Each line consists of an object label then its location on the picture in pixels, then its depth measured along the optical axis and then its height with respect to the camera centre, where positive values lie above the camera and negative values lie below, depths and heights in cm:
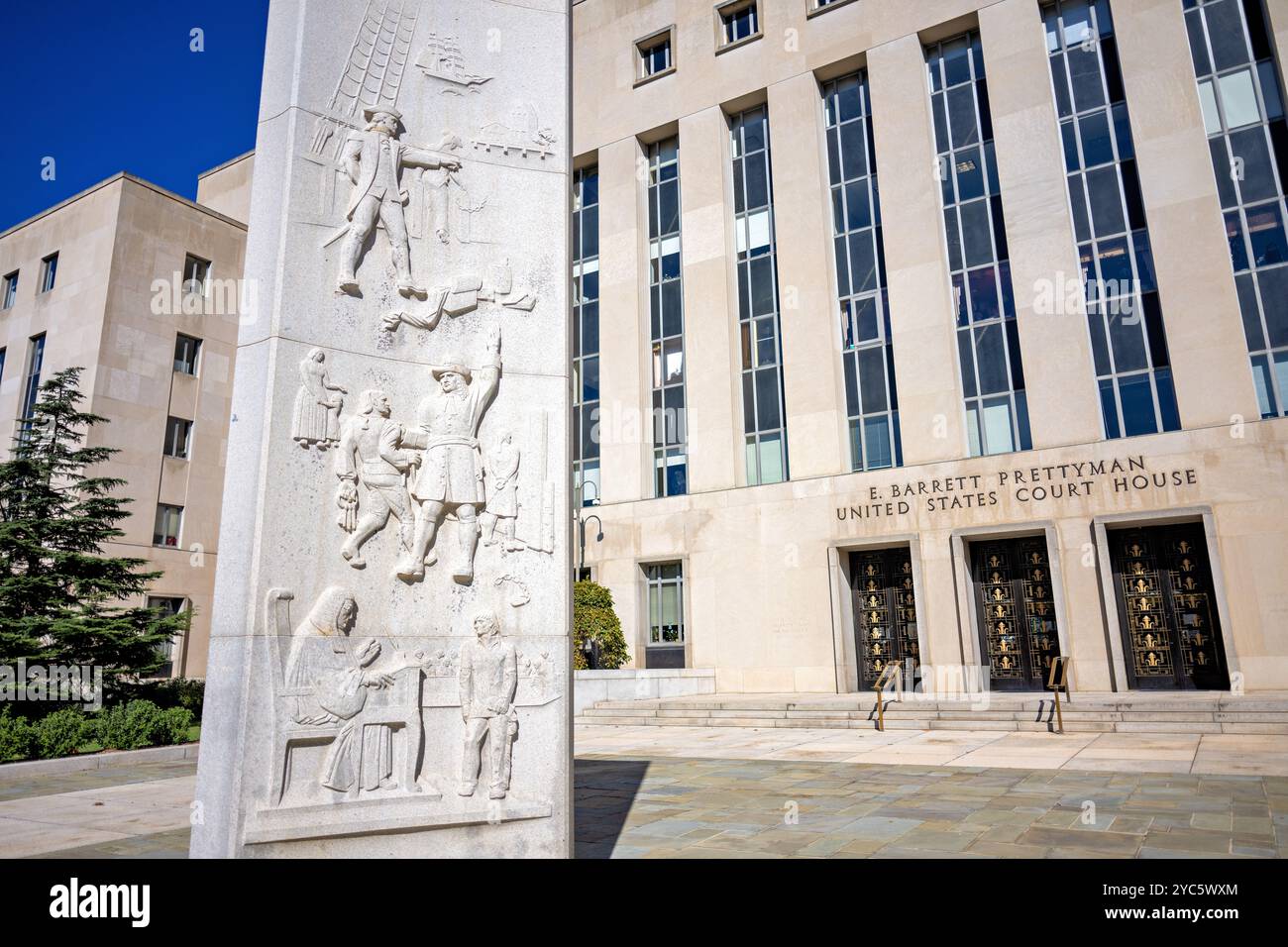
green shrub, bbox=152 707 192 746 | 1583 -143
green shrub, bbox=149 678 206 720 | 1873 -98
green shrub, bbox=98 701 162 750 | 1495 -128
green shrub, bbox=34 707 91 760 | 1389 -129
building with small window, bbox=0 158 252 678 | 3081 +1174
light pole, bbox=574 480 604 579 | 2845 +354
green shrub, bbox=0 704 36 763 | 1347 -131
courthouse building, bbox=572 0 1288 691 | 2045 +830
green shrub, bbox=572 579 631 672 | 2448 +47
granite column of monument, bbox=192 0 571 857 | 570 +138
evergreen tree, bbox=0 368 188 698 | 1642 +162
